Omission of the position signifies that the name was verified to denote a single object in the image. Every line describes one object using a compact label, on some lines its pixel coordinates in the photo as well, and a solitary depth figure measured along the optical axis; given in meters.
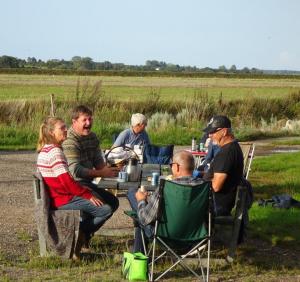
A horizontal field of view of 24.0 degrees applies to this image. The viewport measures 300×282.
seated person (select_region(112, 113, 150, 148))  9.34
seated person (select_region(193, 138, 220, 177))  9.81
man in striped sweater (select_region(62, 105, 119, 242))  7.00
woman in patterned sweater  6.29
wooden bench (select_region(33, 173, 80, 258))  6.29
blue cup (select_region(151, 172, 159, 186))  6.87
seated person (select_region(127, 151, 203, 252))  5.81
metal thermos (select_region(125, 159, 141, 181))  7.08
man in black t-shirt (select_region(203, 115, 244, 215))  6.54
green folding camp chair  5.68
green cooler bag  5.81
